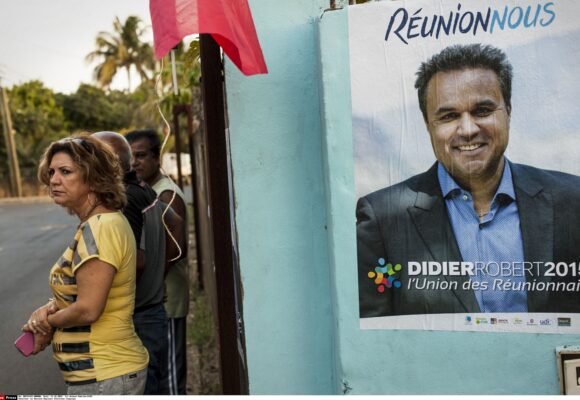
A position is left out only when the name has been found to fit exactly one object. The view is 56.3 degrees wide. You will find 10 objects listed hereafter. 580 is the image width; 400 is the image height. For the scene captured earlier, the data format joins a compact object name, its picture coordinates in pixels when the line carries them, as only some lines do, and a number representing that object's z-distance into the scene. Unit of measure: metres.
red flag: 1.95
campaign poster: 2.17
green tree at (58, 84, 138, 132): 33.53
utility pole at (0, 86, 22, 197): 25.92
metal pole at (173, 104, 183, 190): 6.58
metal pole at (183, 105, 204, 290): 6.38
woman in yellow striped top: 2.19
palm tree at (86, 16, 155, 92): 34.53
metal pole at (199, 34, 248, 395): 2.26
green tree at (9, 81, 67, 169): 30.42
